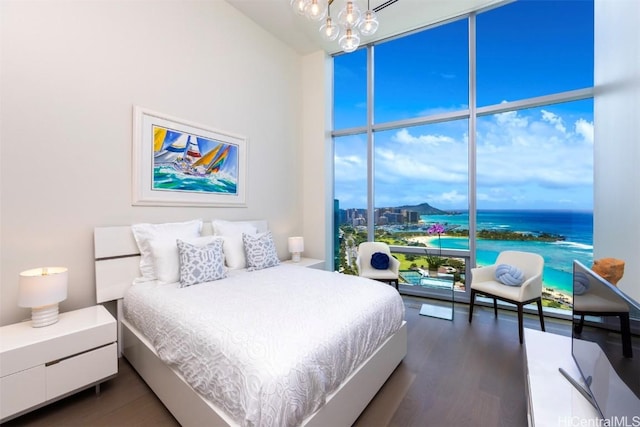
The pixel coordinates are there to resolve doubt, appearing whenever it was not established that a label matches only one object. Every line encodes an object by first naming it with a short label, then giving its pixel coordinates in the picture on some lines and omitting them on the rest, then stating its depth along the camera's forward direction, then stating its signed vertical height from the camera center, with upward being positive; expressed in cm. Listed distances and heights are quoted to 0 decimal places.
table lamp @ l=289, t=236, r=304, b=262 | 373 -51
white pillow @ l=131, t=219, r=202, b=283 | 233 -24
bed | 112 -68
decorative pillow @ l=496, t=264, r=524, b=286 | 267 -65
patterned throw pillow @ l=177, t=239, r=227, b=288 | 219 -46
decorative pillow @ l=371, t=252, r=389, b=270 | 335 -63
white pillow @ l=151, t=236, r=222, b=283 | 227 -44
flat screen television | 85 -53
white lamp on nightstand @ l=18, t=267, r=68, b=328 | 162 -52
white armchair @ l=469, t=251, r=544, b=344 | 246 -74
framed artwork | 246 +51
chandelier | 196 +152
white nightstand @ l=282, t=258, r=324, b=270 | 359 -73
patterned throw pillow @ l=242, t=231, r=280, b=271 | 279 -44
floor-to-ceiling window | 298 +96
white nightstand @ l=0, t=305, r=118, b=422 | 143 -90
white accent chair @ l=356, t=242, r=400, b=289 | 321 -70
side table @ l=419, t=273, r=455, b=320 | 307 -119
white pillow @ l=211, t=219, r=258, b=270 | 279 -30
